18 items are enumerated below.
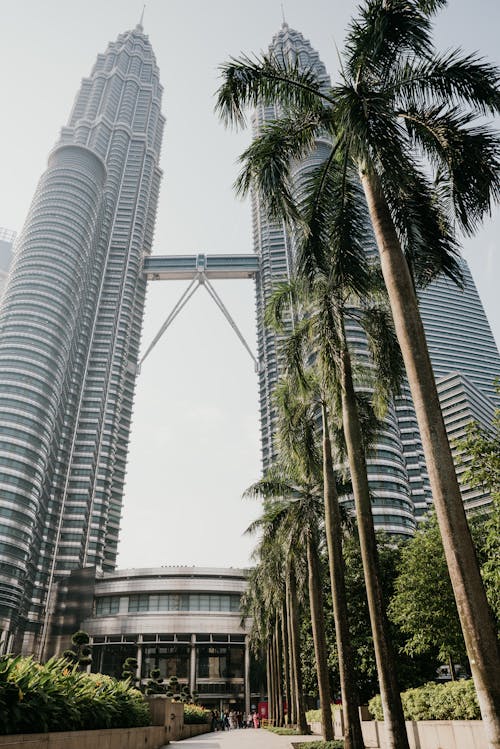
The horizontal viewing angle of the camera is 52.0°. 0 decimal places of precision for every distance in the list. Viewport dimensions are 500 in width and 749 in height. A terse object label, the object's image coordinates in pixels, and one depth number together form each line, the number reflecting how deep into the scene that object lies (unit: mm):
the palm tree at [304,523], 20766
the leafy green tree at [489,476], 14727
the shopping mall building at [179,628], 82438
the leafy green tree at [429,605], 23766
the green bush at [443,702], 13578
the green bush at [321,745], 15549
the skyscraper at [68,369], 96500
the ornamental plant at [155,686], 25988
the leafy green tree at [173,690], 32688
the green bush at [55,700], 7871
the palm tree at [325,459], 14164
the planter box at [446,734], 12595
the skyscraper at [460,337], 170875
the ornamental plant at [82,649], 19214
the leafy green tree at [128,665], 24597
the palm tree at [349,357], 11523
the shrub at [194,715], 35394
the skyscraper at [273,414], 93875
